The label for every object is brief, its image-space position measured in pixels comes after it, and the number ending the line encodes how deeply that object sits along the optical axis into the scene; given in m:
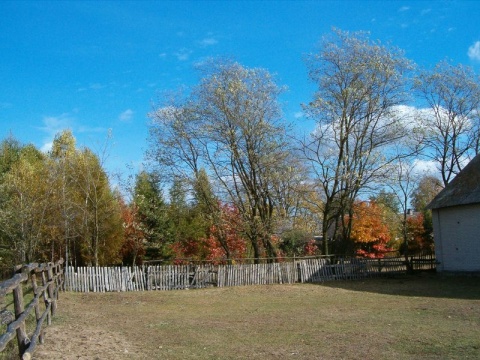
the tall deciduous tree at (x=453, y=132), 31.65
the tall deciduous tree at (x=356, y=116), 25.97
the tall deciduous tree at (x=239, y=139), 25.72
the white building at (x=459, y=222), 23.36
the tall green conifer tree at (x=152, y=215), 34.28
